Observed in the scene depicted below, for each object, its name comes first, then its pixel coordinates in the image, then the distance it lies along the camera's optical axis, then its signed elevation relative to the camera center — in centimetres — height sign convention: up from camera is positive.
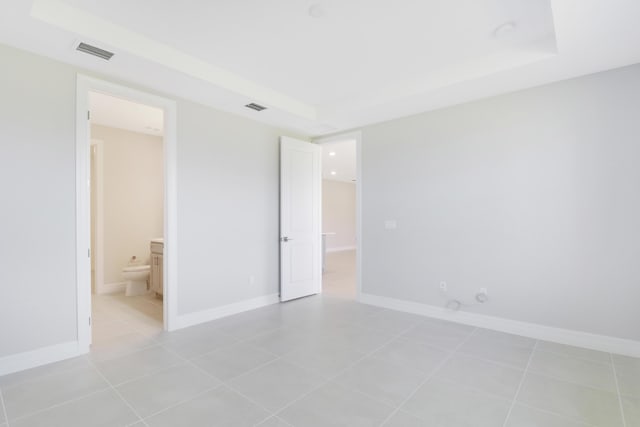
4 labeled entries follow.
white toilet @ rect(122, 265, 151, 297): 483 -112
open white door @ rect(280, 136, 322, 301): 457 -17
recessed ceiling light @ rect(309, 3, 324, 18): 221 +143
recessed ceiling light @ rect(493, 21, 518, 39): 242 +143
